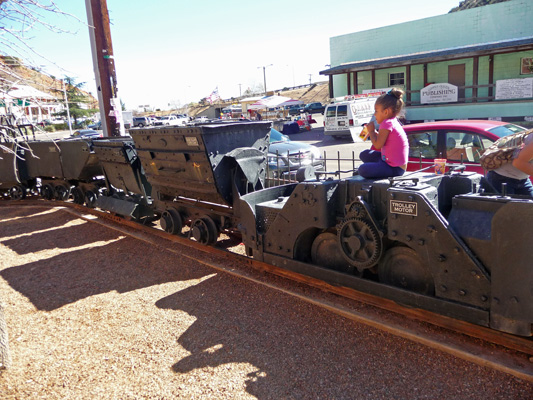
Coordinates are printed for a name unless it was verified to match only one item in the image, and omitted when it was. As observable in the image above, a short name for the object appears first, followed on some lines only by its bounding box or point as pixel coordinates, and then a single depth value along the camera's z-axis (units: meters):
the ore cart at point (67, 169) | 9.76
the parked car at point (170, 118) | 47.71
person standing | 3.51
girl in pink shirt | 4.30
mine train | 3.26
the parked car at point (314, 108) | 47.62
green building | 22.45
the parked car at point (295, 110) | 47.72
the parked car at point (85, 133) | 33.63
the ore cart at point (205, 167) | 6.14
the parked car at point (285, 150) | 10.82
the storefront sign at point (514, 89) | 21.66
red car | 7.44
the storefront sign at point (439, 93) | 24.06
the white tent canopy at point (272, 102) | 38.66
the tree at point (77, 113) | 54.69
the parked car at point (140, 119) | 44.36
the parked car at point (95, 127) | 44.41
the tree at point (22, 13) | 3.77
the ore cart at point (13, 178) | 11.50
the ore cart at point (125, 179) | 8.23
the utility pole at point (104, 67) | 10.38
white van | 23.53
